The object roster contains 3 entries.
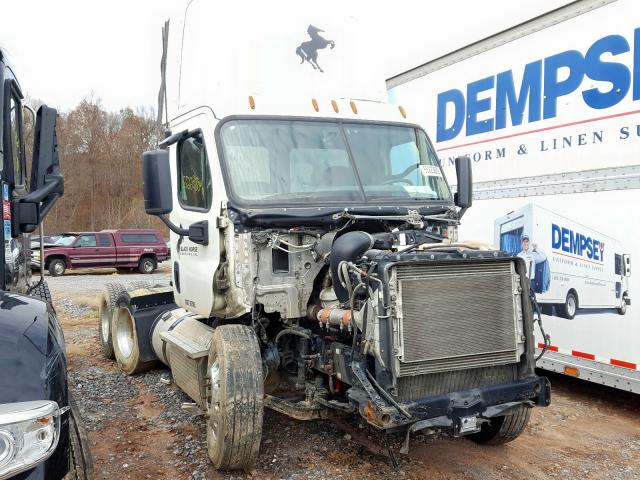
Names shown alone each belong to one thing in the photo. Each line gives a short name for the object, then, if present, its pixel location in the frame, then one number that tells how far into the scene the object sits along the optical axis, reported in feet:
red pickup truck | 71.41
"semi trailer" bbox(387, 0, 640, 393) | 17.33
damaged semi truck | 12.47
